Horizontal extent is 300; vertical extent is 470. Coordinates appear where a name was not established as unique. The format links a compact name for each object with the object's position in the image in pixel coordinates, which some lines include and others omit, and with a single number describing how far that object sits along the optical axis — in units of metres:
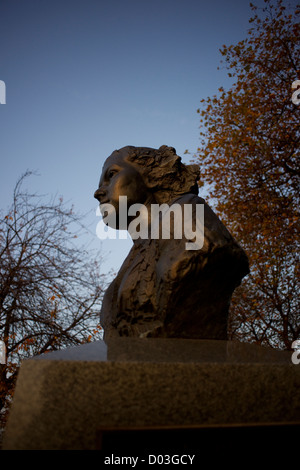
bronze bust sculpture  2.64
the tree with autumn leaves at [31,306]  7.64
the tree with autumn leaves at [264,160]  9.88
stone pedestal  1.56
